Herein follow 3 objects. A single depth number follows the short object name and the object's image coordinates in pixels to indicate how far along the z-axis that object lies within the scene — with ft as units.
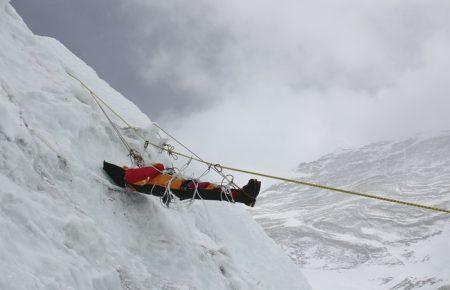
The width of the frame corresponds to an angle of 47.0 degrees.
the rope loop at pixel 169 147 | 37.72
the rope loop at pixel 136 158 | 34.99
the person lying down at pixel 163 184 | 27.50
